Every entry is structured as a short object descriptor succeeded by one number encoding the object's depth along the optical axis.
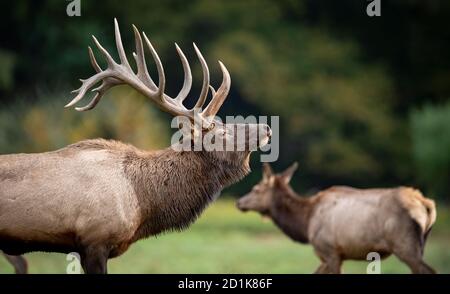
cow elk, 19.06
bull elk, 13.56
